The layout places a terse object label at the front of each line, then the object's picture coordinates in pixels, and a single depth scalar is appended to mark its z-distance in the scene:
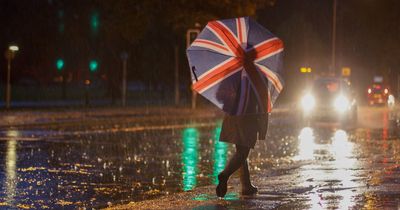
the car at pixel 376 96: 59.23
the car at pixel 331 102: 35.28
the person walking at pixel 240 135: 11.46
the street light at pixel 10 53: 39.56
